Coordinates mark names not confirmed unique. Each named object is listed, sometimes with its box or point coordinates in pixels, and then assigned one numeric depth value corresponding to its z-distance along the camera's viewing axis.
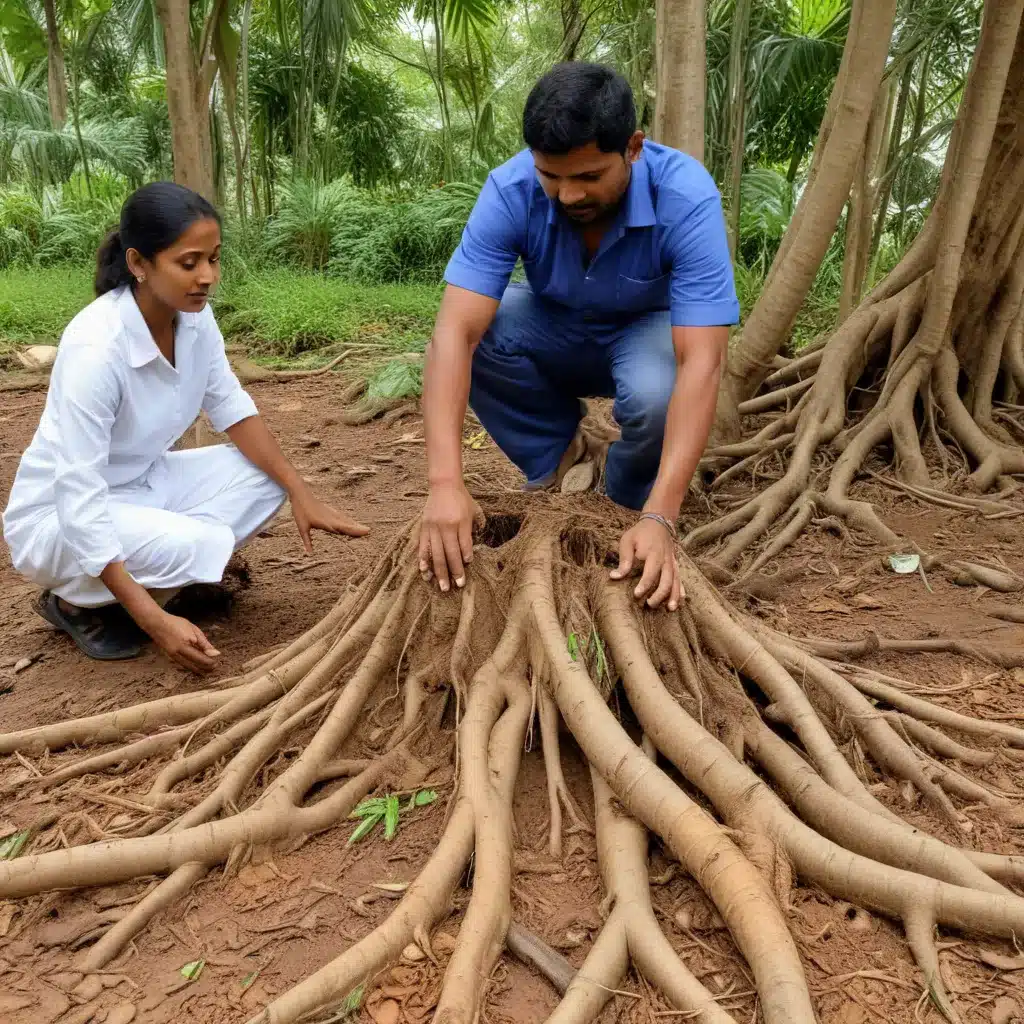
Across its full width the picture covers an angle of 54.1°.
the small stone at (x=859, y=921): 1.86
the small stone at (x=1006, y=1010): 1.68
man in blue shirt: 2.42
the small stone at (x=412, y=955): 1.85
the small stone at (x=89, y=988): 1.85
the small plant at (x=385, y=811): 2.19
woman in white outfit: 2.89
